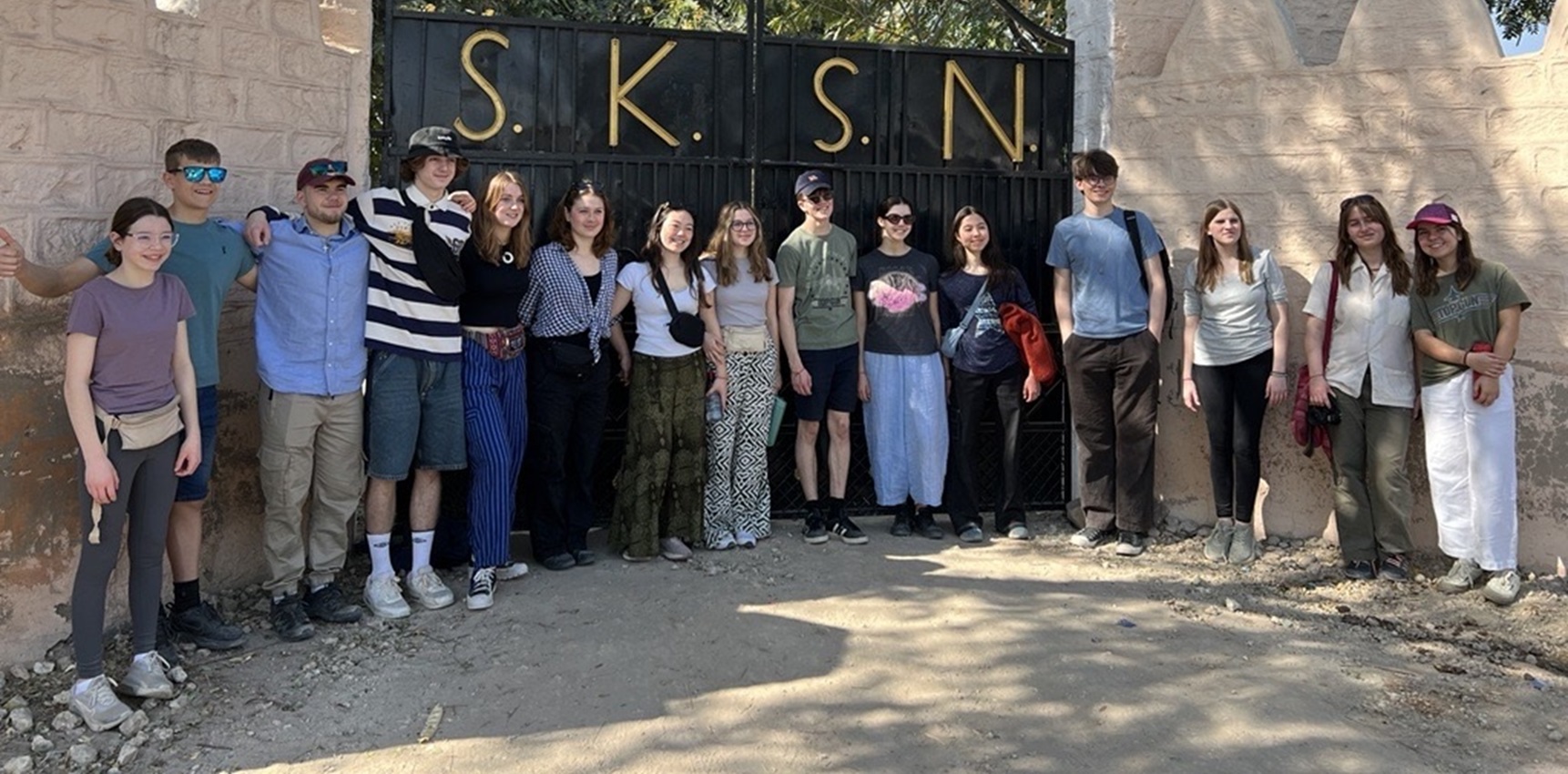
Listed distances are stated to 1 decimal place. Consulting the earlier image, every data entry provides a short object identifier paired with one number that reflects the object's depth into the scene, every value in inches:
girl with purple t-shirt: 129.5
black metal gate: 204.4
